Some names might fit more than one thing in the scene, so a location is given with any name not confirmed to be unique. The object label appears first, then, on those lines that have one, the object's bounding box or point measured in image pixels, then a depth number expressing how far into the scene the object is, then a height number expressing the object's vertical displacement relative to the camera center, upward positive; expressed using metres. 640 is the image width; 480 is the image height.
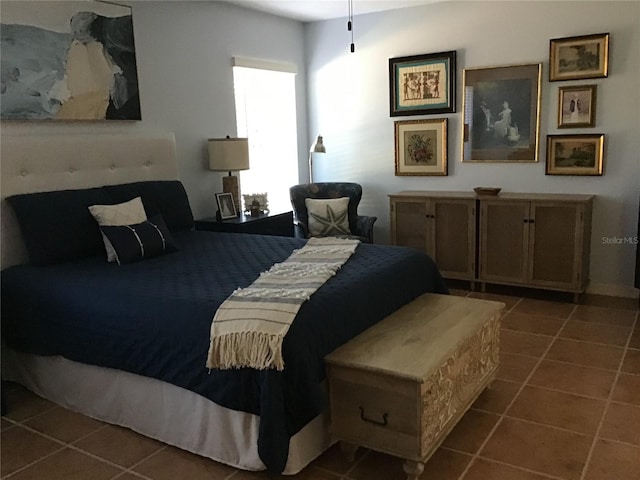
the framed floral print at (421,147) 4.98 -0.02
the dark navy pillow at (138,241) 3.19 -0.50
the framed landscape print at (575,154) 4.28 -0.11
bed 2.20 -0.72
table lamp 4.37 -0.02
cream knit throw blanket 2.10 -0.65
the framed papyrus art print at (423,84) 4.84 +0.53
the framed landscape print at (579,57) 4.17 +0.61
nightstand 4.29 -0.57
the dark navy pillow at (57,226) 3.15 -0.39
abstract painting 3.20 +0.58
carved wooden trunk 2.13 -0.94
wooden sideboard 4.20 -0.73
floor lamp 5.16 +0.01
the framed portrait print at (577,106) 4.26 +0.25
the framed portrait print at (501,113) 4.51 +0.23
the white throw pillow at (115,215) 3.25 -0.36
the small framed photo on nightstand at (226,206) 4.43 -0.43
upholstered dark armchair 4.86 -0.54
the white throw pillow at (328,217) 4.86 -0.60
